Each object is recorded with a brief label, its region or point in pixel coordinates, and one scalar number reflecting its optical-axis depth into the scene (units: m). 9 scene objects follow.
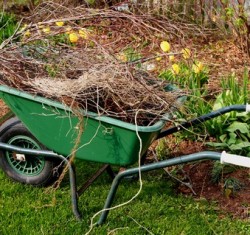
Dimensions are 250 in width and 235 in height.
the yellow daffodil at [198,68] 3.99
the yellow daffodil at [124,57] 3.35
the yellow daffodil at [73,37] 3.18
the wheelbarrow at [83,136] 2.61
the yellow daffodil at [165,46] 3.27
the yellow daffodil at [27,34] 2.92
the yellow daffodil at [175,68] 3.77
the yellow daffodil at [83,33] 2.77
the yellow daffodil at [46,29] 2.98
